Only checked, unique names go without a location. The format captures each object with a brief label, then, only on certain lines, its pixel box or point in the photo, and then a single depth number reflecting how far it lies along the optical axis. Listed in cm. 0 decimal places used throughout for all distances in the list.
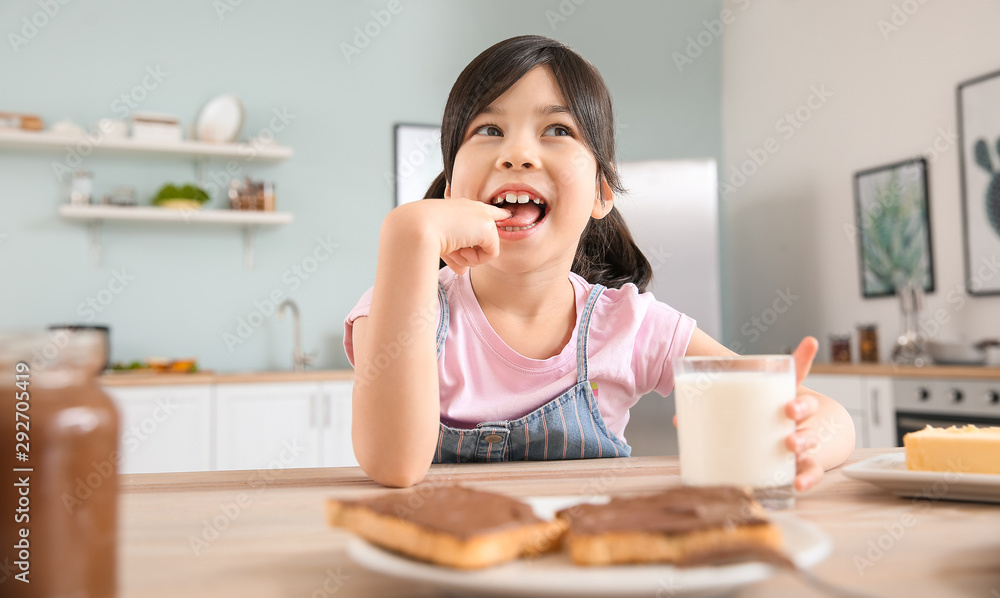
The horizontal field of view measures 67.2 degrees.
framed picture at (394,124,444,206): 392
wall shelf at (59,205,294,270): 332
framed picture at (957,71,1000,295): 292
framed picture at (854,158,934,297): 327
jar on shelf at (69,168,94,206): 336
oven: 245
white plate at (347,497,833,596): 36
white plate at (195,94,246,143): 359
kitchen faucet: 354
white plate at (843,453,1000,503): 65
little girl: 113
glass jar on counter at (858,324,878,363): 335
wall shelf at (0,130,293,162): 325
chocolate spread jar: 35
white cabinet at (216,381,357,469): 301
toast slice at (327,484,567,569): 39
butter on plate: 68
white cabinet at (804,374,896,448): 279
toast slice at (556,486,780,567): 38
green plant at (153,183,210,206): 341
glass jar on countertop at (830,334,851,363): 342
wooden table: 43
